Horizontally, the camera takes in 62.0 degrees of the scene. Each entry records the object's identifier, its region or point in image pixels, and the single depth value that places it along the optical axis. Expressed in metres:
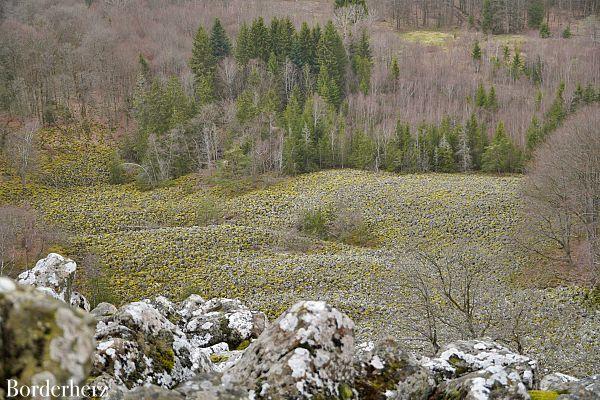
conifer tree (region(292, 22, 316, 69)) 116.19
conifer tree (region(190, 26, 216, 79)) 110.50
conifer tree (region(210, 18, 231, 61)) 118.88
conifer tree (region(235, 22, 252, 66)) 115.56
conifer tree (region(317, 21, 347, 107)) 114.62
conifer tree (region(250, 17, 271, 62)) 116.69
